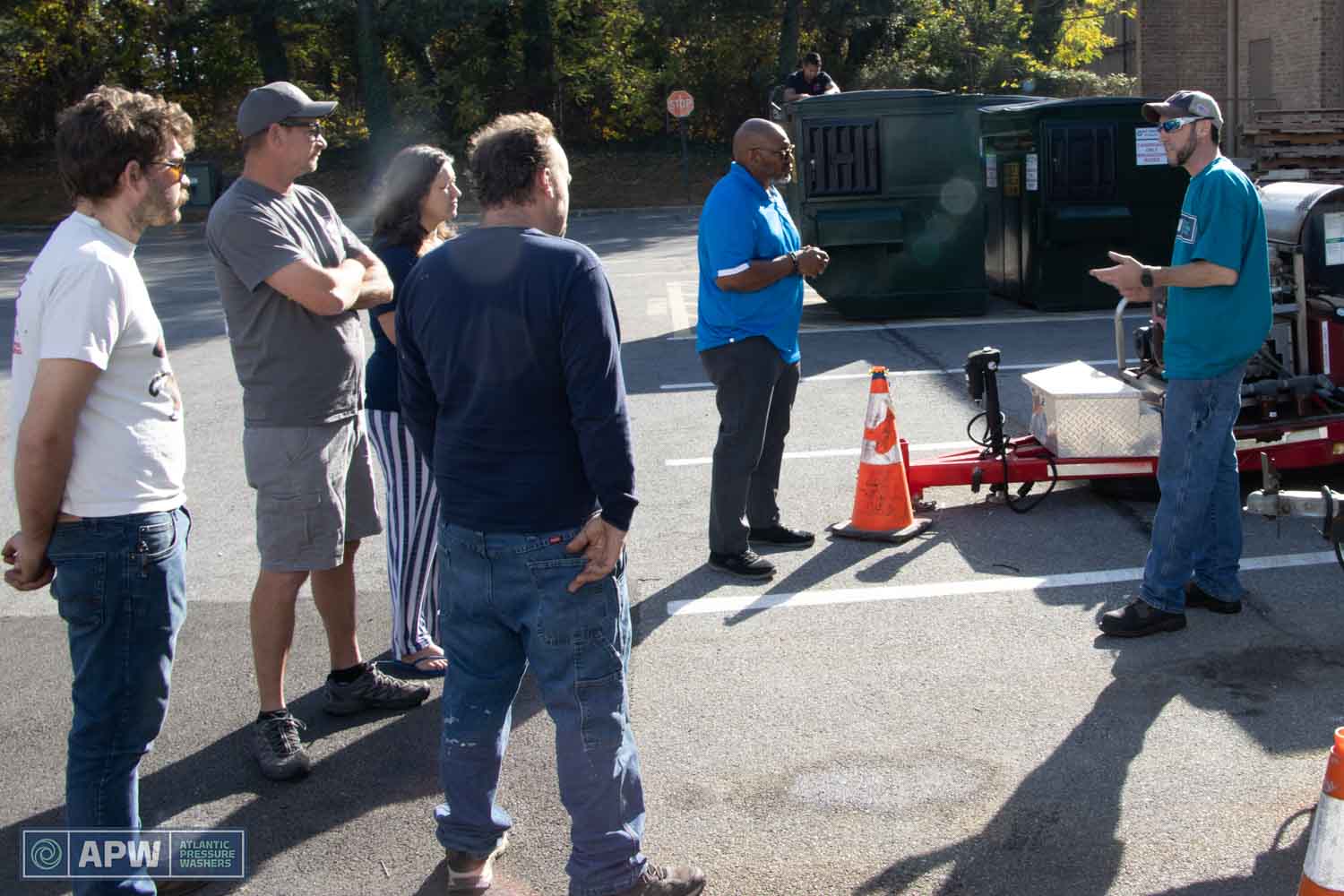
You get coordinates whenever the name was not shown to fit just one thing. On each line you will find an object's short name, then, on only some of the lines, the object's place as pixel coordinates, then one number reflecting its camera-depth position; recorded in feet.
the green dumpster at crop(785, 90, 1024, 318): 37.29
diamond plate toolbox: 20.43
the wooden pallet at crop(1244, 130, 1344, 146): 34.00
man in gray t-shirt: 12.37
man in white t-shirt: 9.49
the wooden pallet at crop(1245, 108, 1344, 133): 33.76
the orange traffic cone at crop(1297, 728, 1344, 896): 8.71
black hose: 21.26
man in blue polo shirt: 18.06
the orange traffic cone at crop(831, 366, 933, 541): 20.18
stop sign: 102.42
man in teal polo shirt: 14.96
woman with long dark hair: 14.39
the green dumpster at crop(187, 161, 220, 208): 68.74
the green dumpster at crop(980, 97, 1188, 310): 37.37
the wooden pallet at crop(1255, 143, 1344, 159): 33.04
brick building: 80.53
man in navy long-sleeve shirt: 9.59
